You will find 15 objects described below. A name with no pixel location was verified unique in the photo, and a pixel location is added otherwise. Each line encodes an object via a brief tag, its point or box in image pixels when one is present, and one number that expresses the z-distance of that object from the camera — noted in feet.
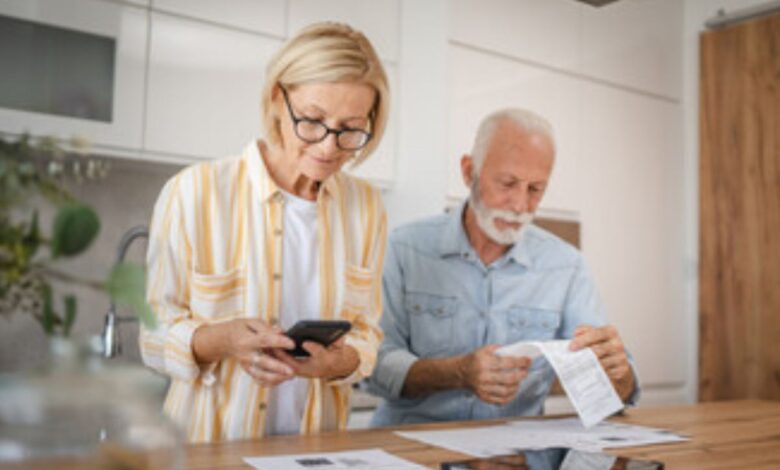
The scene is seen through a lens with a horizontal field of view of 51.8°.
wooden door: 11.02
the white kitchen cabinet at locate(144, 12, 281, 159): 7.84
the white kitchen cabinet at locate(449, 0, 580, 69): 9.96
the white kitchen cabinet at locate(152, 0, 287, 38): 7.99
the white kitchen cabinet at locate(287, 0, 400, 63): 8.74
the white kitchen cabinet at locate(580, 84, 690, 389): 11.33
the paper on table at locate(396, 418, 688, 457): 4.16
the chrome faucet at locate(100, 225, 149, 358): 5.72
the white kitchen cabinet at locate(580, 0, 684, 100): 11.32
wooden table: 3.76
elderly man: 5.95
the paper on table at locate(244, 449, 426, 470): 3.48
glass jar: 1.26
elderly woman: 4.48
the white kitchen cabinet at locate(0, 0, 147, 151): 7.16
